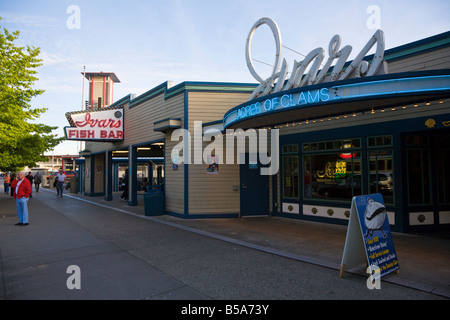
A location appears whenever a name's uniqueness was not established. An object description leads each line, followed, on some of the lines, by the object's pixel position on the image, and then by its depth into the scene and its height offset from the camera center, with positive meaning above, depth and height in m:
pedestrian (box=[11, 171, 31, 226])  9.51 -0.79
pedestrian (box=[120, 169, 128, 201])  17.23 -1.05
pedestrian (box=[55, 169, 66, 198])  19.97 -0.73
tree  15.05 +4.01
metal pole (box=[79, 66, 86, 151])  37.44 +9.63
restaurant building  6.52 +0.89
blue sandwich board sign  4.75 -1.19
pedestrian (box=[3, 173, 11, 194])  24.94 -0.98
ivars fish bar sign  14.63 +2.34
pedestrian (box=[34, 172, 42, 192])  25.84 -0.85
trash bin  11.79 -1.32
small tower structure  38.19 +10.66
